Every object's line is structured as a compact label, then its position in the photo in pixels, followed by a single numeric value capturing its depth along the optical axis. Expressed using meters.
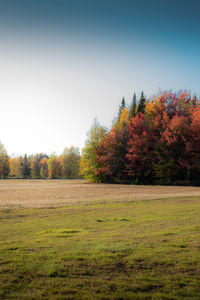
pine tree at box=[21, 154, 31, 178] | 124.89
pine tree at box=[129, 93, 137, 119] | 57.08
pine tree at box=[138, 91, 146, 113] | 57.62
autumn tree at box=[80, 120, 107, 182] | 55.92
